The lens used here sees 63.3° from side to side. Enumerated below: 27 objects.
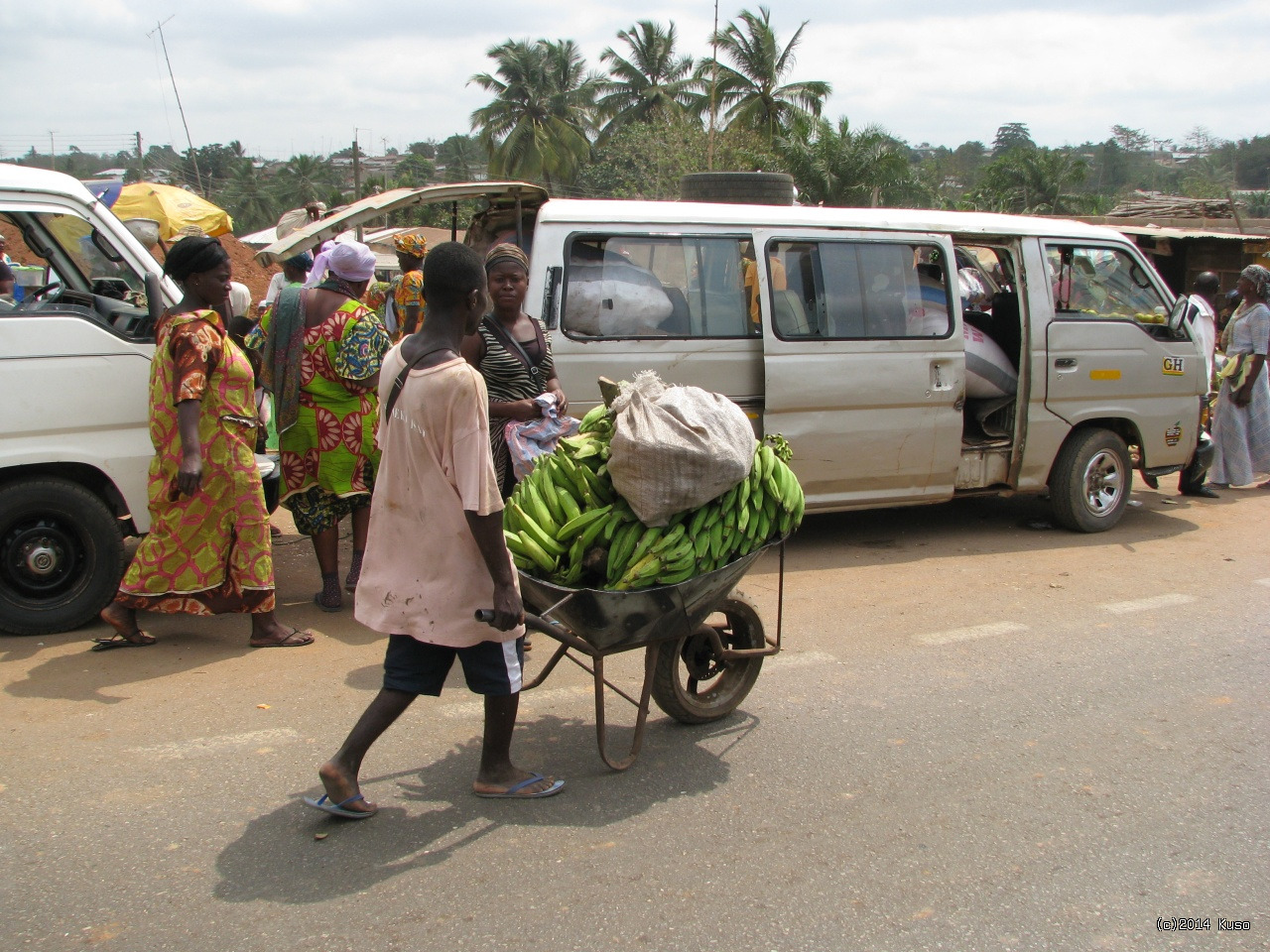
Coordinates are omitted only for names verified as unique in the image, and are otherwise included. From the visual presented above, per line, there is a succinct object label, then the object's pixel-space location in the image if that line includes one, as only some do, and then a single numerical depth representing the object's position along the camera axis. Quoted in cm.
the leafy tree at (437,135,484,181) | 7825
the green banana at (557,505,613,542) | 343
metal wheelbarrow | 326
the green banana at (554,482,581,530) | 351
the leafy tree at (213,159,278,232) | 5631
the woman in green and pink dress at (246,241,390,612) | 492
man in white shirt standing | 846
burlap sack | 332
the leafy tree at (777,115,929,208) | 2744
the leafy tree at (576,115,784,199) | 2727
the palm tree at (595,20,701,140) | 4531
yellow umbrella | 954
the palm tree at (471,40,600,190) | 4556
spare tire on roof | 804
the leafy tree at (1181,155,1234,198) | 5118
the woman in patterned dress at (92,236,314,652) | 435
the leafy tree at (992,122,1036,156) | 9988
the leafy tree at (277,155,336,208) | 6103
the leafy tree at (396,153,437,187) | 6066
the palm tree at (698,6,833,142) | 3612
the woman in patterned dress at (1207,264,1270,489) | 830
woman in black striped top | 453
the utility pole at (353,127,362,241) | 2841
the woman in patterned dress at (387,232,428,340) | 740
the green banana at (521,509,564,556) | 345
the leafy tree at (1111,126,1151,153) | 11412
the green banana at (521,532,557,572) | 342
